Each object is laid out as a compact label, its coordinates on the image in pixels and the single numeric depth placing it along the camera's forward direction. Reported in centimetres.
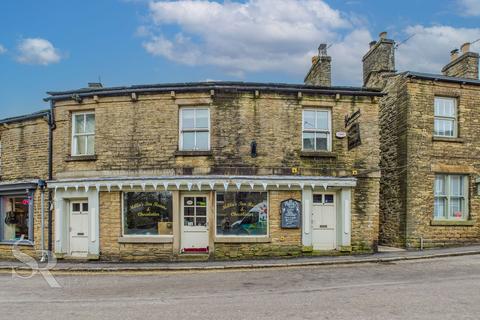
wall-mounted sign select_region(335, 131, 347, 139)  1388
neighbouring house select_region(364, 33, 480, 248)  1467
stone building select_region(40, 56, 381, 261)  1362
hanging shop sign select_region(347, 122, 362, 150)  1324
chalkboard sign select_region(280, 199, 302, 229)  1359
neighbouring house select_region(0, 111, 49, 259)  1479
